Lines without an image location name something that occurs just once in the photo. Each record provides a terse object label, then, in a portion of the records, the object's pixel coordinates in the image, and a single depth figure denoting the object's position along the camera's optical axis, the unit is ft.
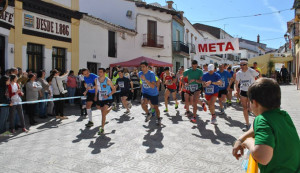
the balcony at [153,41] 77.15
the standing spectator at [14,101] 22.35
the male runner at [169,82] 33.19
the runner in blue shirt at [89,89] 24.90
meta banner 51.65
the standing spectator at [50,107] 30.21
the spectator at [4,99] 21.71
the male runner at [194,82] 25.55
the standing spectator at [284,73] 84.99
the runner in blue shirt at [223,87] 30.63
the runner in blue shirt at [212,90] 24.70
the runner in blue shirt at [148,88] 23.92
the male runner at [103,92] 21.98
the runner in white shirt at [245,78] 21.93
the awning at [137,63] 57.67
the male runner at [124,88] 32.27
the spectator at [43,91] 29.14
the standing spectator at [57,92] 29.53
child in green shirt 5.41
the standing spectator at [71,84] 38.45
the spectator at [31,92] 26.00
